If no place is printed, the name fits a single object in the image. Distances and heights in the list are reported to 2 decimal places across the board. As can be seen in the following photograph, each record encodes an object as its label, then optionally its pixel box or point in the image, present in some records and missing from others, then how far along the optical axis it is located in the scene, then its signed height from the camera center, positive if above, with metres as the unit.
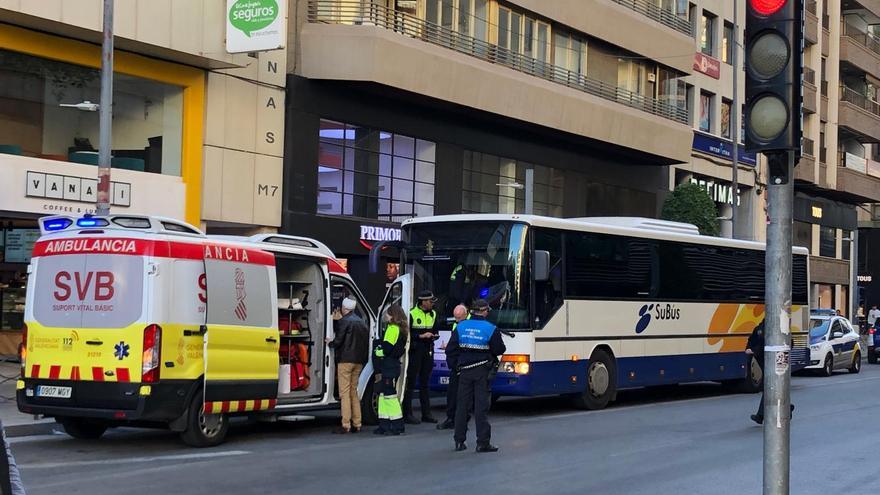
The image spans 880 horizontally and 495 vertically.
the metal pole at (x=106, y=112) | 16.22 +2.30
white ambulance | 12.17 -0.65
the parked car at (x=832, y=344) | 29.69 -1.54
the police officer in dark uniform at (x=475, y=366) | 13.13 -1.03
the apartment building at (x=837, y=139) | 53.53 +7.55
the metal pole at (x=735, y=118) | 36.31 +5.55
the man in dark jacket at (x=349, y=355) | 14.67 -1.04
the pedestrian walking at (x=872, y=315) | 45.49 -1.10
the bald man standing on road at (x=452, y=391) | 14.53 -1.59
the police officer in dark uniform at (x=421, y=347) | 15.98 -1.00
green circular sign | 21.92 +5.05
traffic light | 6.14 +1.15
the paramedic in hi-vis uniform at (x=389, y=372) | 14.56 -1.24
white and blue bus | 17.31 -0.22
